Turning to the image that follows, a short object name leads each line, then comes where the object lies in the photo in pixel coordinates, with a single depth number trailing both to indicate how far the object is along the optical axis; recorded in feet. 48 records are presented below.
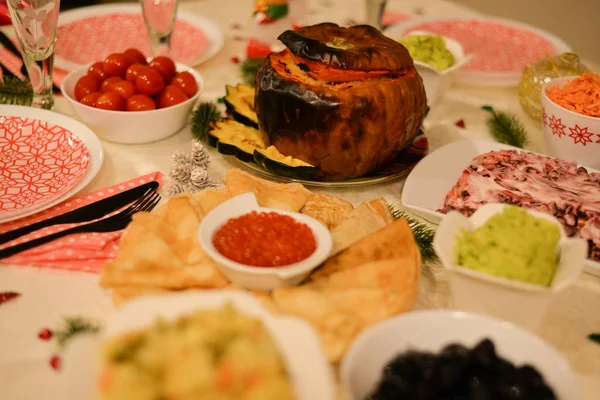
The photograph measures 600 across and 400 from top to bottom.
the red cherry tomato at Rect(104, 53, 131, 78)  3.48
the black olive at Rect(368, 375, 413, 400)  2.20
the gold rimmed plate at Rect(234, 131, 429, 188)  3.17
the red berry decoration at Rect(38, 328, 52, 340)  2.52
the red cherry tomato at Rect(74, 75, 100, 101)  3.43
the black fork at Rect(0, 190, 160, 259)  2.73
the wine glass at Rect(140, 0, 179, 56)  3.75
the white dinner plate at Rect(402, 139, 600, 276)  3.07
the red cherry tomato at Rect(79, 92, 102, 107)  3.37
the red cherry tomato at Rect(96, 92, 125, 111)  3.34
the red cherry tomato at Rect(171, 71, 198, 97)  3.51
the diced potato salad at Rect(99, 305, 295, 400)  1.97
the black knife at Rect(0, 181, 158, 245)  2.80
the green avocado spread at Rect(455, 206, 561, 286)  2.47
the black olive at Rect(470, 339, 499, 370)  2.24
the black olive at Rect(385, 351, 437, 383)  2.24
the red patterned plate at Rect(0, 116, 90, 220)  2.99
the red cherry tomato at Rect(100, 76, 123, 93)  3.41
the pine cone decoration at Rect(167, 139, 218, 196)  3.06
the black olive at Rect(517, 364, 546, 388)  2.23
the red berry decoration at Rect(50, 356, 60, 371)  2.42
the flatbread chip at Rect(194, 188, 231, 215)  2.90
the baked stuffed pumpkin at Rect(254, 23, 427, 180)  3.03
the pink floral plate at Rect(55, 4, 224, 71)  4.11
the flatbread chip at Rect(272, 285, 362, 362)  2.42
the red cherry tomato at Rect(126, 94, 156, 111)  3.36
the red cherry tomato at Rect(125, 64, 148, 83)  3.44
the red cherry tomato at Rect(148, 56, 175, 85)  3.53
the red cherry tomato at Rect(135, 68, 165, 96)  3.40
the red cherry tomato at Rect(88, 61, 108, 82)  3.48
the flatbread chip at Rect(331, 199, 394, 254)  2.77
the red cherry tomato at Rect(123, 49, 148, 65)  3.54
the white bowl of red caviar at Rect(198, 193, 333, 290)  2.55
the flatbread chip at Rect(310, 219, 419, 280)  2.68
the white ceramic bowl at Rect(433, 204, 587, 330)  2.42
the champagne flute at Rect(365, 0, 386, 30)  4.23
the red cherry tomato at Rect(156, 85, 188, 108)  3.44
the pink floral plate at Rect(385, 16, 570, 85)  4.08
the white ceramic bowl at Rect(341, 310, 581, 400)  2.26
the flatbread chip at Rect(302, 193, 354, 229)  2.89
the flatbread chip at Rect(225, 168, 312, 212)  2.91
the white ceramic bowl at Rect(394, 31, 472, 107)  3.66
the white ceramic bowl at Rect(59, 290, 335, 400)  2.13
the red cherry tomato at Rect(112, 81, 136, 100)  3.38
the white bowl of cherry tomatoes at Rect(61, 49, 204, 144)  3.35
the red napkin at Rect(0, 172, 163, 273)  2.73
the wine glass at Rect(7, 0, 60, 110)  3.30
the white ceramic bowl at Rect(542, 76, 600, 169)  3.23
